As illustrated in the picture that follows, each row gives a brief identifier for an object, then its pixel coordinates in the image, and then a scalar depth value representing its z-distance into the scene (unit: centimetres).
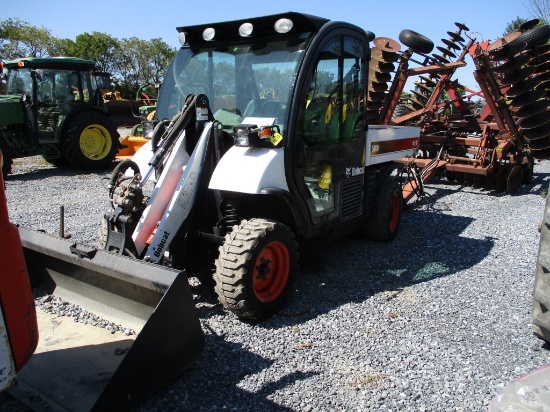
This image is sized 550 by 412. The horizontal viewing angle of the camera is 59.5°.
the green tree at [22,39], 3631
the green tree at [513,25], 3027
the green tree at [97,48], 3988
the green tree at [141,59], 4328
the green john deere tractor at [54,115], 1019
